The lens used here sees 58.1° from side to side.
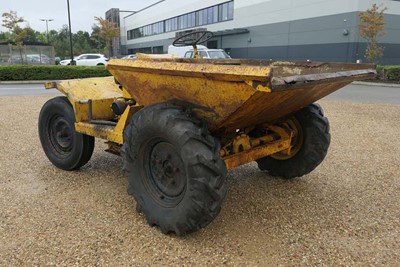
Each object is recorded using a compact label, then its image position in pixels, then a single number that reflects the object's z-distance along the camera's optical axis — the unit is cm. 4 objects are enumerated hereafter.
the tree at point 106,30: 4406
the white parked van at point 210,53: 1659
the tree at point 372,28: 1962
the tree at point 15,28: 2639
